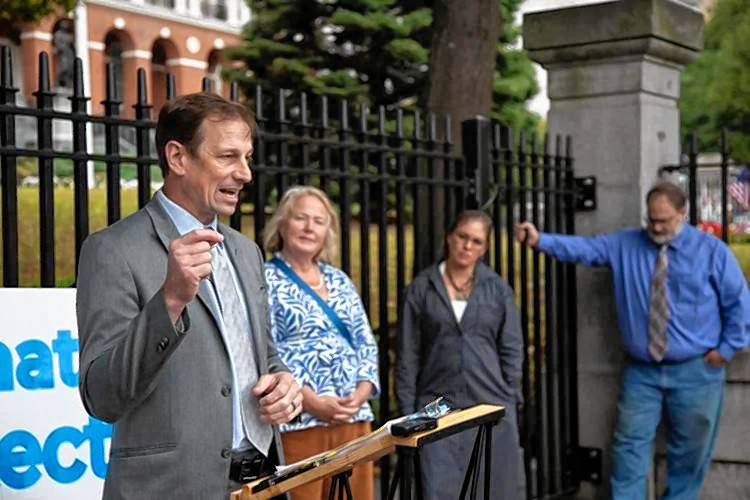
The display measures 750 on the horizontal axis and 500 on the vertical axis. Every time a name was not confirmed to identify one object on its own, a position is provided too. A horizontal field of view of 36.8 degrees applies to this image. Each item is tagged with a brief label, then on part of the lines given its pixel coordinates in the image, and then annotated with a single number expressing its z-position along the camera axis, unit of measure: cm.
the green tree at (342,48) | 1870
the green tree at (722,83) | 3709
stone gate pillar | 691
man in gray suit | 266
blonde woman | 461
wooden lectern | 265
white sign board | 366
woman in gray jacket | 530
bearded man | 620
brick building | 3403
